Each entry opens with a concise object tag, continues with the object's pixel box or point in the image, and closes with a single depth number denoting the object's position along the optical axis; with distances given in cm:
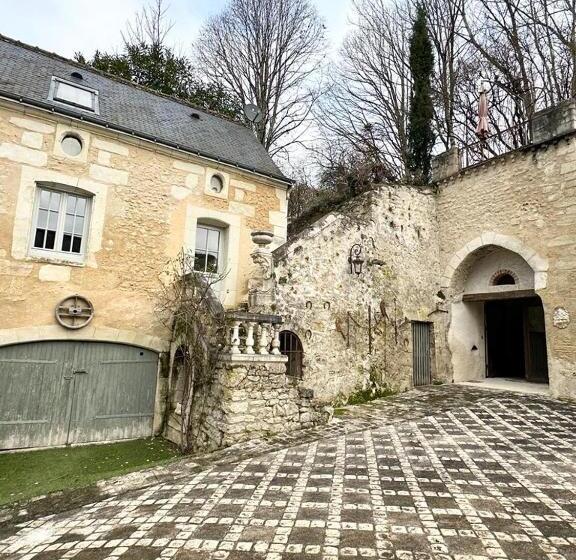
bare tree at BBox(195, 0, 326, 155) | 1442
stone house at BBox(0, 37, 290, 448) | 584
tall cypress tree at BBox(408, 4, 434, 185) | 1295
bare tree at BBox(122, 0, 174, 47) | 1370
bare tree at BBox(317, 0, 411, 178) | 1445
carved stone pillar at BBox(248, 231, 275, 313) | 653
